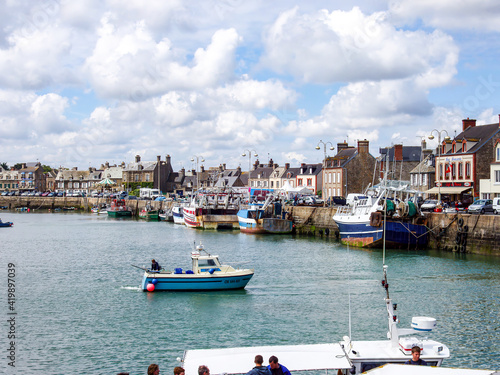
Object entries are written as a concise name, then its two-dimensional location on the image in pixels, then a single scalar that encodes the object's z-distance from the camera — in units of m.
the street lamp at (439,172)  67.19
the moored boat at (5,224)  81.81
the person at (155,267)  31.55
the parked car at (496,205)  46.86
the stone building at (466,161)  61.94
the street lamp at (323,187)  93.86
